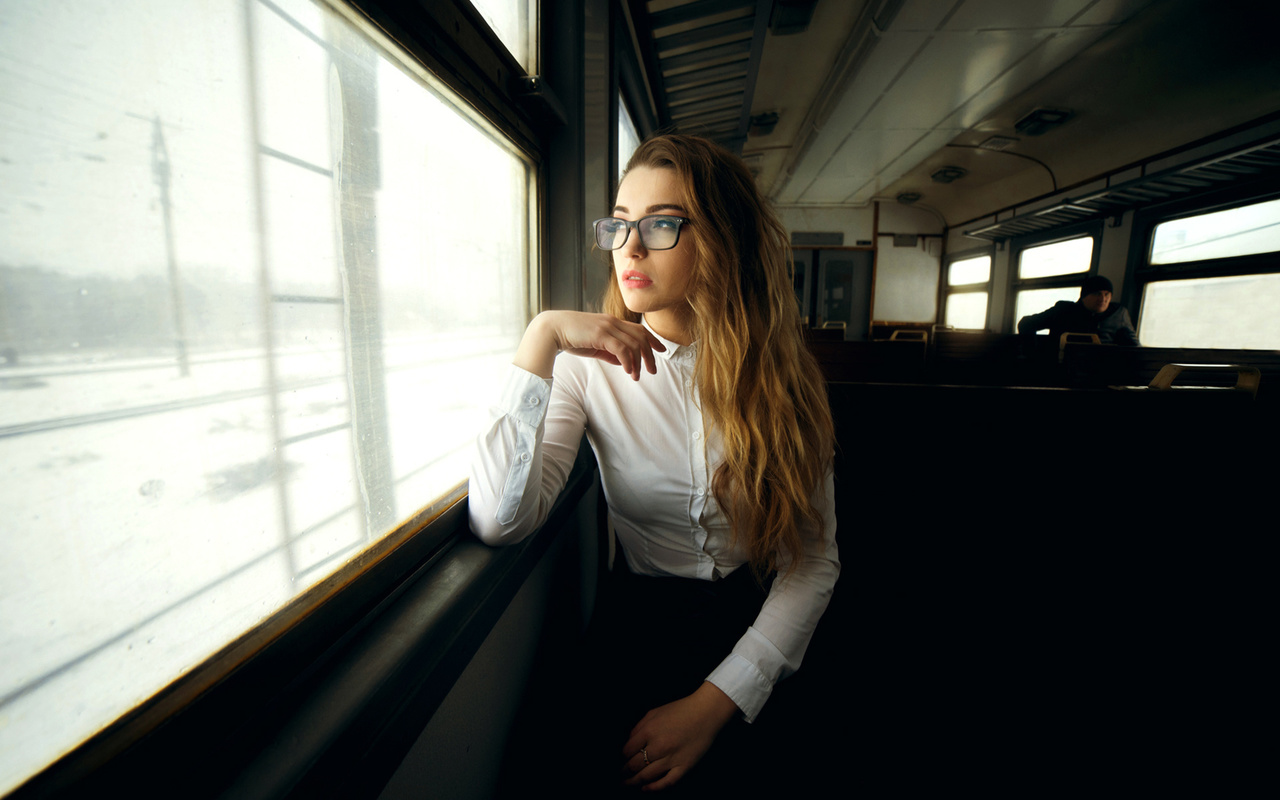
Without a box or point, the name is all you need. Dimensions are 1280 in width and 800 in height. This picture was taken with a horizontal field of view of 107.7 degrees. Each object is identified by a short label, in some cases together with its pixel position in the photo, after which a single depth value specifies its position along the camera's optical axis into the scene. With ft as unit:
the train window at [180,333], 0.91
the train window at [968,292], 24.04
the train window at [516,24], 3.02
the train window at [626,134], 6.32
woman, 2.51
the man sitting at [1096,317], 13.87
